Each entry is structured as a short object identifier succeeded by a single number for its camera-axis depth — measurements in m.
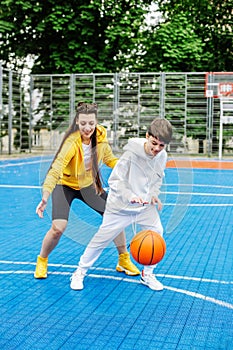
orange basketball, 4.07
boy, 3.92
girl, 4.22
